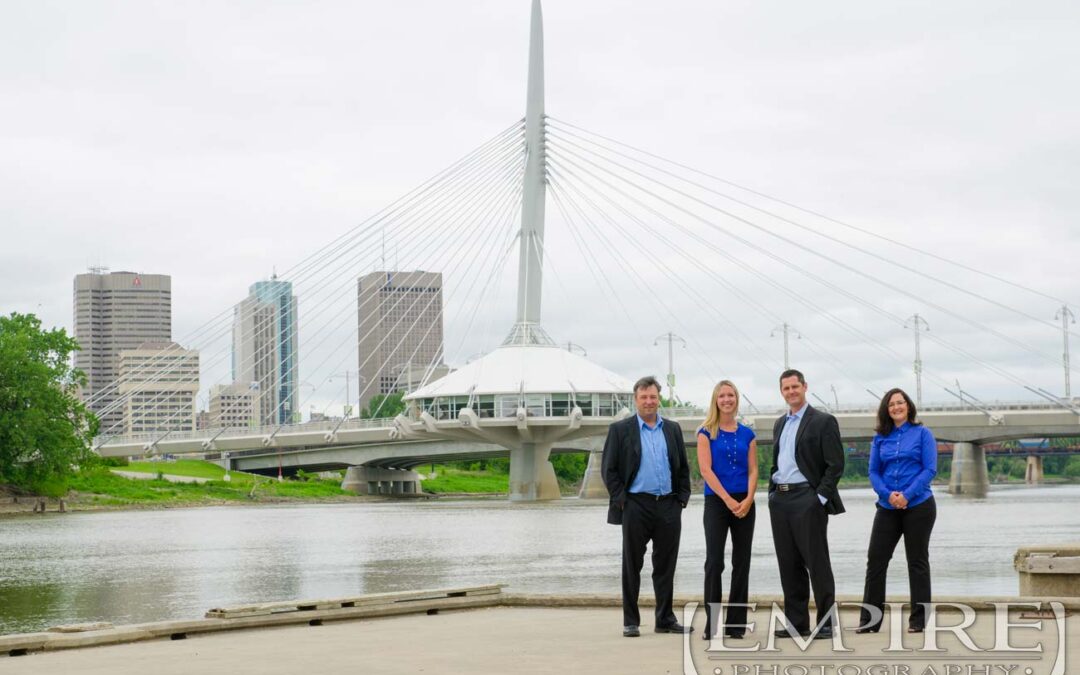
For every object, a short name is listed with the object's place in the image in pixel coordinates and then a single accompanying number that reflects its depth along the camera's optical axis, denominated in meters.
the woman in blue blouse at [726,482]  10.47
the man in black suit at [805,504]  10.25
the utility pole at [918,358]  108.36
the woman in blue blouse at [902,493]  10.73
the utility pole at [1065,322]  109.29
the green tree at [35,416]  68.50
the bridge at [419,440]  82.50
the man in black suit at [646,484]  10.73
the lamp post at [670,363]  125.19
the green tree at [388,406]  162.75
